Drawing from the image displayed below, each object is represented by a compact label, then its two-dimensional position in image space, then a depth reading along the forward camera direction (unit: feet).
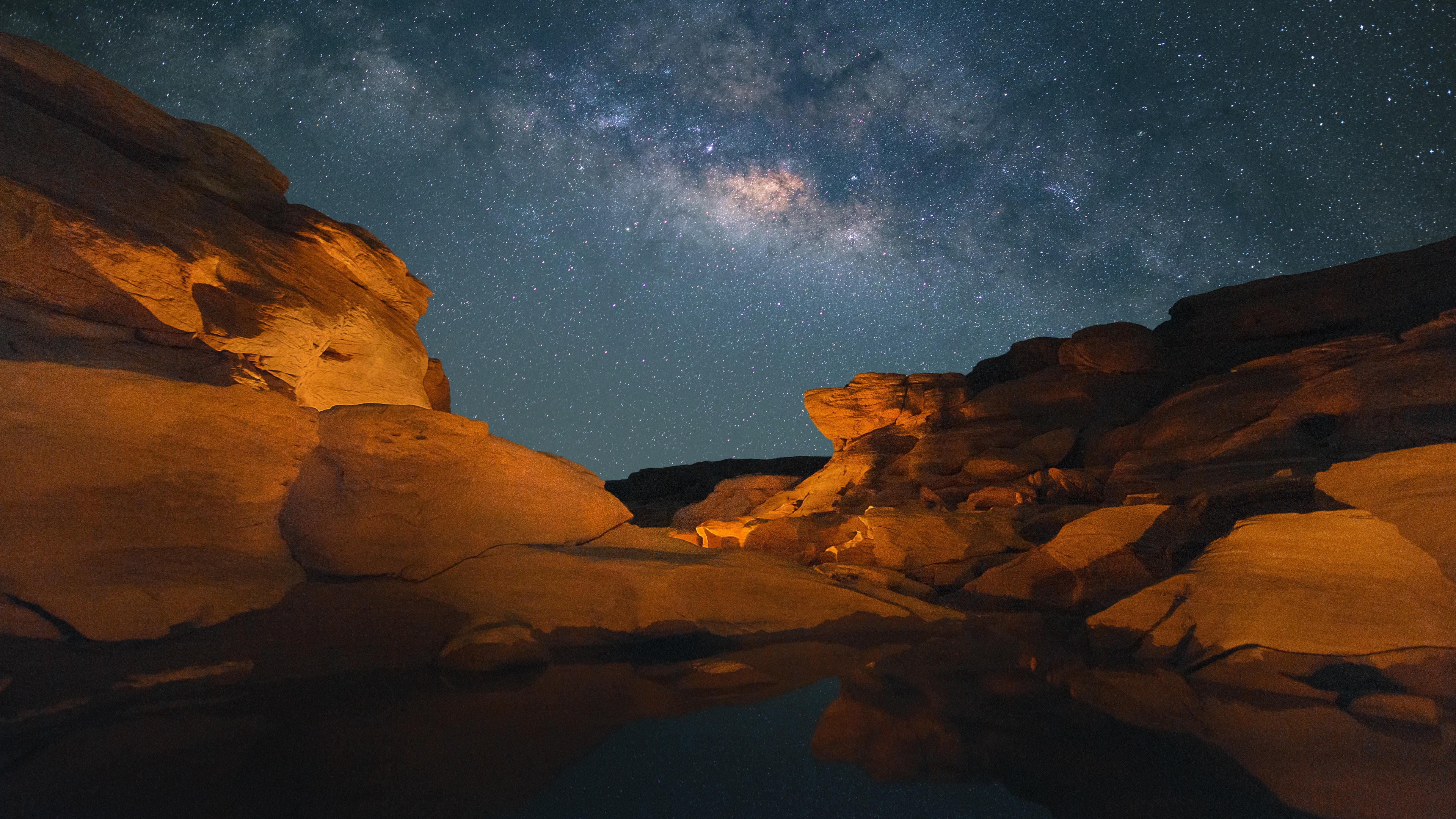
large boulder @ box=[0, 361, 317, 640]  17.03
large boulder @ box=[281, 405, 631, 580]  22.70
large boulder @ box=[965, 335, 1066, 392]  80.28
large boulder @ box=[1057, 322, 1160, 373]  69.77
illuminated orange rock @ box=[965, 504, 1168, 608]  36.17
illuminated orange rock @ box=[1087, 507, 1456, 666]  19.53
